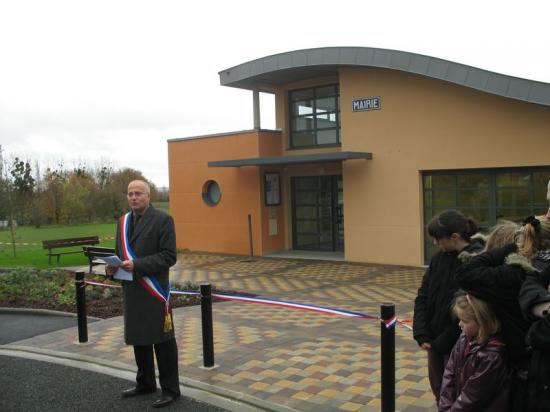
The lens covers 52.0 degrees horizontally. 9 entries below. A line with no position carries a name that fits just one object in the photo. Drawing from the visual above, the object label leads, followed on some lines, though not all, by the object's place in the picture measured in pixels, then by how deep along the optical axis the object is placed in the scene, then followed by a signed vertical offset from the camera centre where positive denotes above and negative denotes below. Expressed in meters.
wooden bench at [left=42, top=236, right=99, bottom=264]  15.34 -1.18
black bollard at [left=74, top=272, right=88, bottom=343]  6.54 -1.24
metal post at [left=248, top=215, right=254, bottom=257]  16.22 -1.21
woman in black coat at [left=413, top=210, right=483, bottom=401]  3.48 -0.68
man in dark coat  4.68 -0.74
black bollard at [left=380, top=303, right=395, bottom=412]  4.08 -1.24
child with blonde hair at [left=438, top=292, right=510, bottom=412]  2.70 -0.88
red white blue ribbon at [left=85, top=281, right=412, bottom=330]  4.08 -1.11
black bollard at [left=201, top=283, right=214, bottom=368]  5.55 -1.30
